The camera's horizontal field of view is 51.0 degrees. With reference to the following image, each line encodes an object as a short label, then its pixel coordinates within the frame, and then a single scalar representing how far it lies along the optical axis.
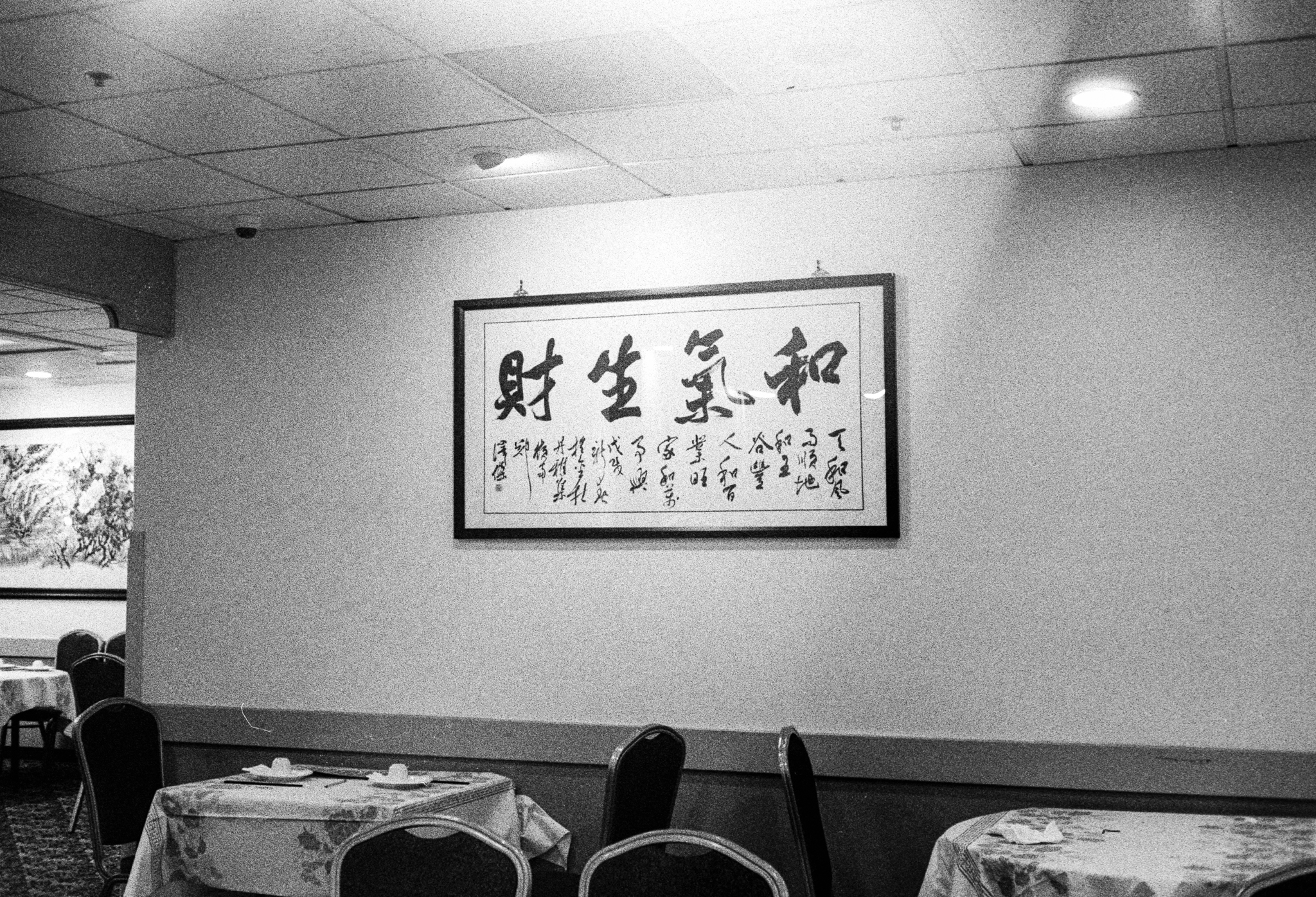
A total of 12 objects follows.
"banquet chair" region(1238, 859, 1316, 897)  2.66
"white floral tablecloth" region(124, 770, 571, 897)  4.27
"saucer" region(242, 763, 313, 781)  4.72
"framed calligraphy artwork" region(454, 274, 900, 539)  4.77
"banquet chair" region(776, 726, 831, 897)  3.81
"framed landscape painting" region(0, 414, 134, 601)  10.18
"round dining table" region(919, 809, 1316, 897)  3.32
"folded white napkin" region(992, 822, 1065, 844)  3.63
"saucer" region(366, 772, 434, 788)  4.61
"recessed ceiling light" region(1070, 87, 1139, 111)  3.87
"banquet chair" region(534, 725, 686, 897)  4.17
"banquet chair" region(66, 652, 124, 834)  8.62
